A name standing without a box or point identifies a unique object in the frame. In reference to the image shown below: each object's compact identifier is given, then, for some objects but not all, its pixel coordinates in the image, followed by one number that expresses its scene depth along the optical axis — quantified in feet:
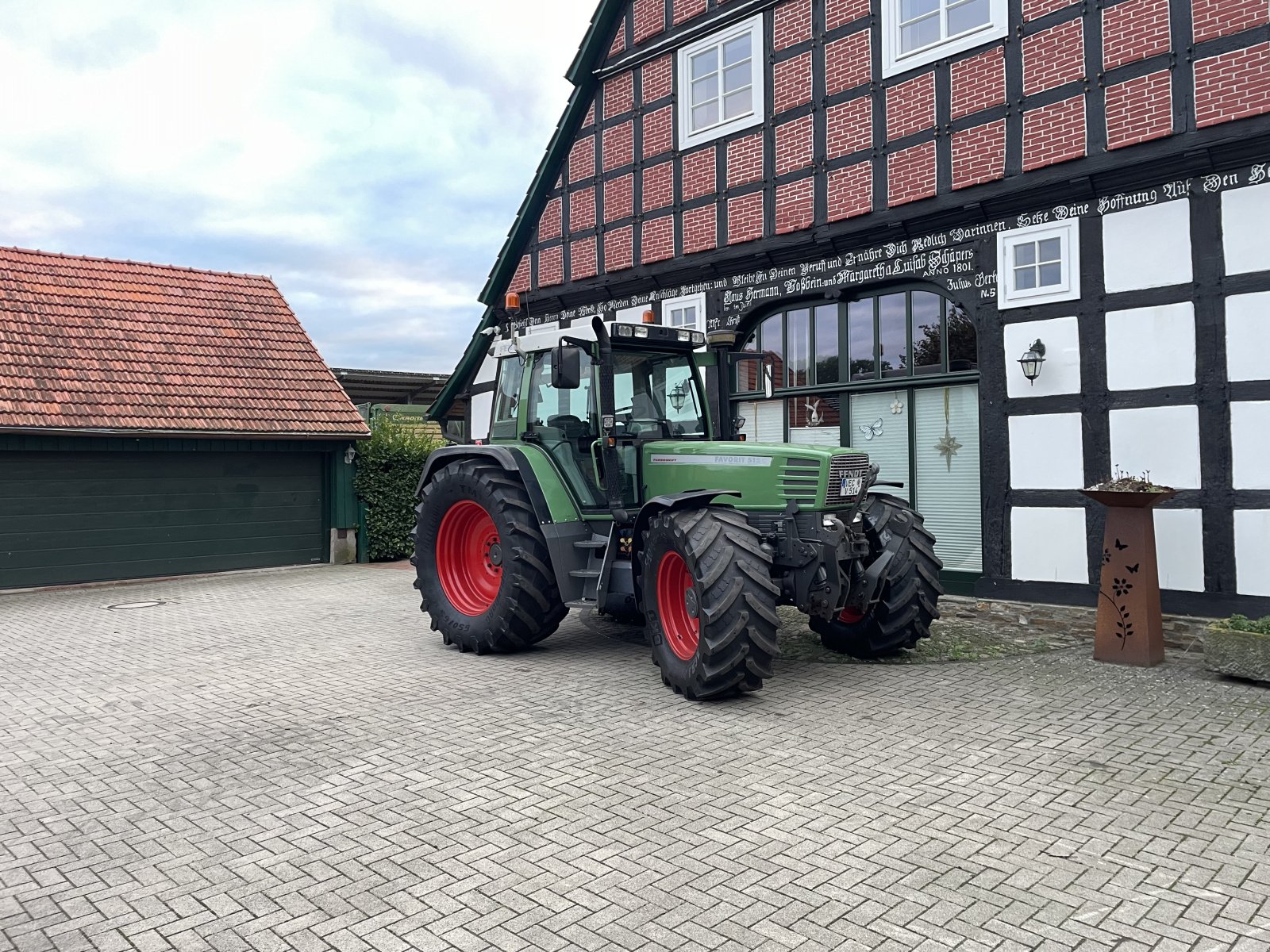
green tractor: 18.54
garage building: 40.55
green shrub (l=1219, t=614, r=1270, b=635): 20.45
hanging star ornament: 33.42
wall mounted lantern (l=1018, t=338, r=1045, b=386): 30.45
